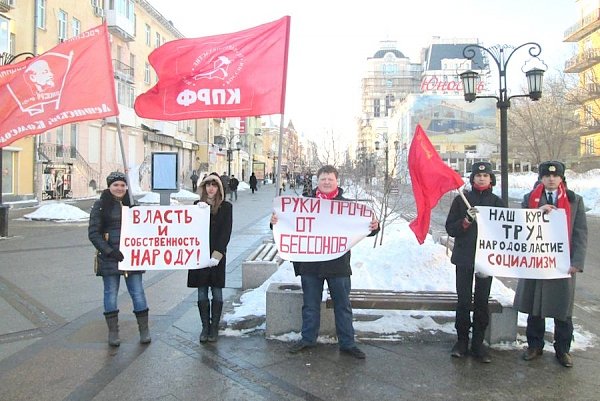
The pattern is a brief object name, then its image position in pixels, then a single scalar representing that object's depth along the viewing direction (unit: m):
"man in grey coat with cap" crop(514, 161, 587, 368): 4.64
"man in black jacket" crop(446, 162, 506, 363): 4.79
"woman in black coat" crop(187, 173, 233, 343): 5.27
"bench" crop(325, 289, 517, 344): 5.16
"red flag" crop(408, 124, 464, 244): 5.02
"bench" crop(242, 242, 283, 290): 7.61
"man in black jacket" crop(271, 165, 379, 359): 4.88
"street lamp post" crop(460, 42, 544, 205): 12.20
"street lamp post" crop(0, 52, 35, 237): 13.47
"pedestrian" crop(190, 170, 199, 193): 42.02
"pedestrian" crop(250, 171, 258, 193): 42.91
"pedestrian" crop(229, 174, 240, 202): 30.77
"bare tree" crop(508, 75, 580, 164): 42.00
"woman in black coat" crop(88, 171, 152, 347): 5.05
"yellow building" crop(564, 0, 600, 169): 33.47
